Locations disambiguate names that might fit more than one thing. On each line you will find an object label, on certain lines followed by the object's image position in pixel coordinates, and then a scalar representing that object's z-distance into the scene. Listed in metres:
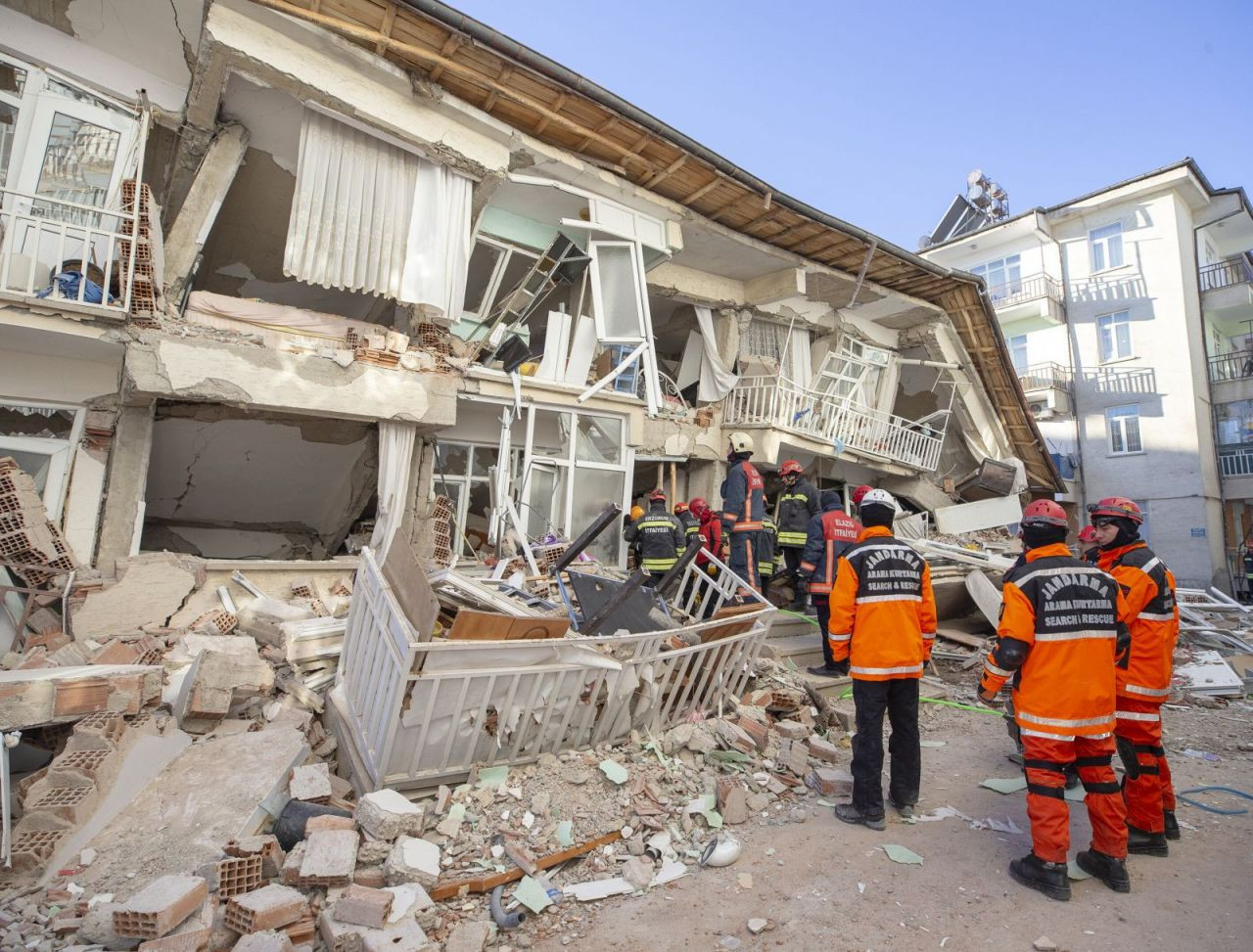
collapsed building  3.91
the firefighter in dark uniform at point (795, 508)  8.00
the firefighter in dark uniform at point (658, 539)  6.83
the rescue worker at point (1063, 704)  2.93
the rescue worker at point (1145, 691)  3.34
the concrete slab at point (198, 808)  2.96
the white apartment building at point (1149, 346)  20.02
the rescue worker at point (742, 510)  7.52
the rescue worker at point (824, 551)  6.39
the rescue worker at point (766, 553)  8.01
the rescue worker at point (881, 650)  3.58
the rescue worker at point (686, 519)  8.24
